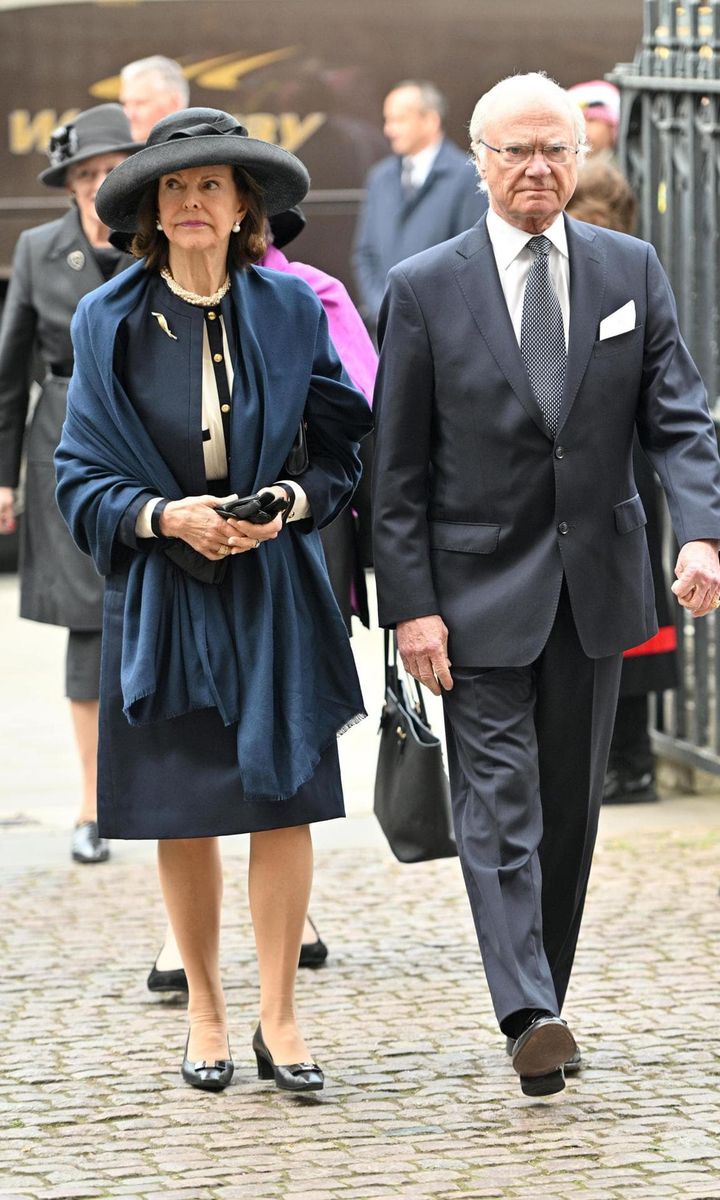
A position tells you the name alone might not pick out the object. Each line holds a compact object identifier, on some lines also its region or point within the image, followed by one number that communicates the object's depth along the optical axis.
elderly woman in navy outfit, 7.83
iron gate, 12.14
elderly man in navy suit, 7.72
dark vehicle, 21.57
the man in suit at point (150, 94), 12.46
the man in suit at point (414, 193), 20.60
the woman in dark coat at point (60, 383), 11.63
